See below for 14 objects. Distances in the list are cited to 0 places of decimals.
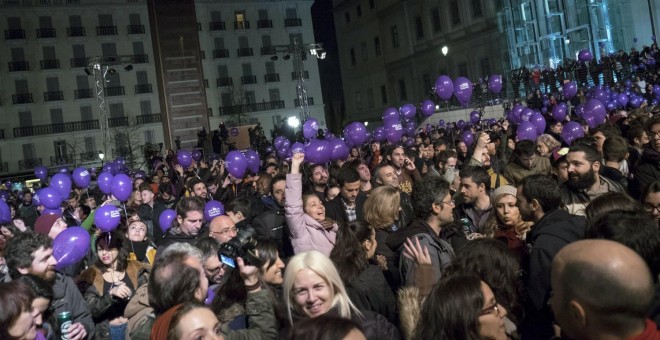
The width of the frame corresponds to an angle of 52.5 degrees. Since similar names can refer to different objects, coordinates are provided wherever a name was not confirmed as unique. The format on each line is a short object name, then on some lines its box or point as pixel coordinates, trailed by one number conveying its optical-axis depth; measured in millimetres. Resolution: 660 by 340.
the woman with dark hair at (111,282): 4336
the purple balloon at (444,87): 12179
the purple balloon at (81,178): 11453
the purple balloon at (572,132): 8945
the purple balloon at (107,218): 5707
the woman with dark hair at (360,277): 3549
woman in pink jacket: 4949
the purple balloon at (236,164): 9102
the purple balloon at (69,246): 4789
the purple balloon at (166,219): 6941
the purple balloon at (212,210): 6590
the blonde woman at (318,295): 3045
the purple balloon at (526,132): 9252
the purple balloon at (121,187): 8414
